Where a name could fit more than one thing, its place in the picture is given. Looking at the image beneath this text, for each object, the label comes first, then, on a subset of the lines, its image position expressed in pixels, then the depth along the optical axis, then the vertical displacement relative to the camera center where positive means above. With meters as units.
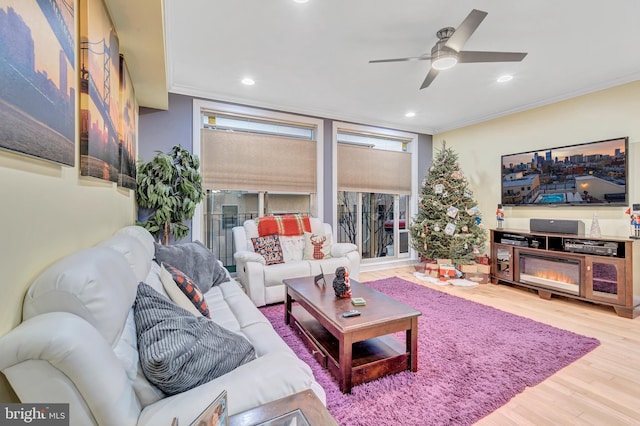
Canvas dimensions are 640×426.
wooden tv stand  2.97 -0.66
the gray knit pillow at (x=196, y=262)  2.27 -0.43
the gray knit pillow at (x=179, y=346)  0.87 -0.46
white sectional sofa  0.64 -0.38
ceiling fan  2.18 +1.32
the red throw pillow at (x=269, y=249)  3.49 -0.47
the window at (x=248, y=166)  3.88 +0.67
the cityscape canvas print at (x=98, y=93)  1.27 +0.62
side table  0.78 -0.58
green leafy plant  3.17 +0.24
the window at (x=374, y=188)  4.90 +0.42
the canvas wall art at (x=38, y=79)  0.68 +0.39
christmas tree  4.43 -0.11
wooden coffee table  1.74 -0.85
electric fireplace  3.34 -0.77
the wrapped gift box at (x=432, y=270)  4.52 -0.94
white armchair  3.16 -0.64
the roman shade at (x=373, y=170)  4.85 +0.75
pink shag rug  1.58 -1.10
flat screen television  3.34 +0.48
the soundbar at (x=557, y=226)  3.44 -0.19
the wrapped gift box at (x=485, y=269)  4.23 -0.87
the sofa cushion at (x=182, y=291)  1.51 -0.45
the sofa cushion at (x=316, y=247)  3.71 -0.47
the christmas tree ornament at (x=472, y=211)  4.47 +0.00
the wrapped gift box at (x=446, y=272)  4.30 -0.93
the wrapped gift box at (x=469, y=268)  4.29 -0.87
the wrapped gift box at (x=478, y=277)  4.19 -0.99
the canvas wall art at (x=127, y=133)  2.11 +0.66
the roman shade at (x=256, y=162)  3.88 +0.73
